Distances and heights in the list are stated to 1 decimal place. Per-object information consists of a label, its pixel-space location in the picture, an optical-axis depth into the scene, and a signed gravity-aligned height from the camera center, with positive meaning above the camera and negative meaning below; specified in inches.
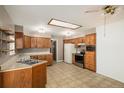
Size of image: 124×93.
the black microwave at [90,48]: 140.9 -4.8
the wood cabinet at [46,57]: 165.8 -28.9
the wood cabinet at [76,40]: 177.2 +16.2
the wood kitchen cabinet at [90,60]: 137.6 -32.2
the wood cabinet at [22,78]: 58.6 -29.5
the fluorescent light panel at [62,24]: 105.0 +38.4
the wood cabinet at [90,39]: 138.0 +14.1
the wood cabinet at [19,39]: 119.3 +12.5
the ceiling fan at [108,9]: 62.6 +35.0
